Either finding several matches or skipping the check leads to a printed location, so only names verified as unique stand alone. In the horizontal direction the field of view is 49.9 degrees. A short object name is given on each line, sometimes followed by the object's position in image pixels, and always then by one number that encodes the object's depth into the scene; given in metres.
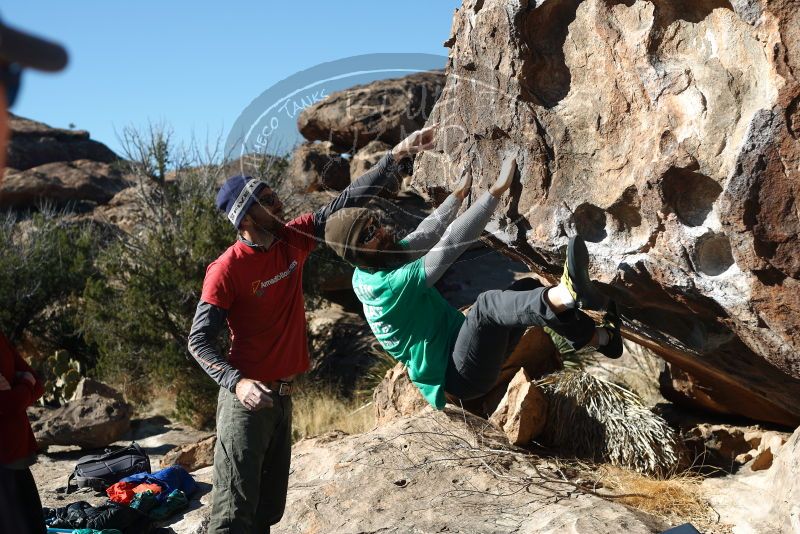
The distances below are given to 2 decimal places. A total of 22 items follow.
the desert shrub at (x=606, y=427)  6.48
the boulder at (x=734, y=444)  6.04
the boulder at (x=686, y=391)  6.73
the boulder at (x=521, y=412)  6.68
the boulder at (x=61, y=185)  20.78
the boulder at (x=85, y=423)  10.08
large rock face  3.91
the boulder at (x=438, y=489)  5.25
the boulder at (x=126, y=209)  15.73
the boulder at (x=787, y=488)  4.48
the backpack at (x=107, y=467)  7.79
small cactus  12.15
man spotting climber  4.48
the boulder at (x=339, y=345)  12.31
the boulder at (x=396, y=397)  7.70
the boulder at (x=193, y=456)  8.48
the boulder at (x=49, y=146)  23.22
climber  4.25
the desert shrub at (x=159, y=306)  12.30
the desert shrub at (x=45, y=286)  14.70
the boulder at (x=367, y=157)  13.03
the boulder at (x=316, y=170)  14.30
